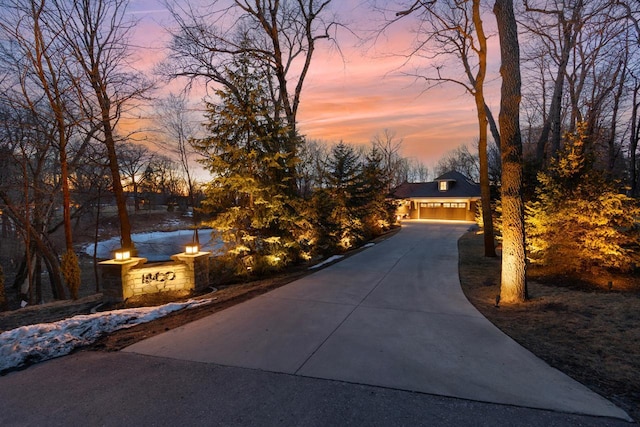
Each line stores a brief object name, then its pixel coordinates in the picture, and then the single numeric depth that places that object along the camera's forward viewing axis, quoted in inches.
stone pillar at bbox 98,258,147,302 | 270.7
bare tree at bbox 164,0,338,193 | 541.6
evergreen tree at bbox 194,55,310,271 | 343.6
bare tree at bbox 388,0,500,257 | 411.6
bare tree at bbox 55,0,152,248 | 417.4
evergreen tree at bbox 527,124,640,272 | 264.5
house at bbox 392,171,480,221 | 1166.3
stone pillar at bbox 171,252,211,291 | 305.7
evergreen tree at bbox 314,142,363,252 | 488.8
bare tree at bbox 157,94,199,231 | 974.4
